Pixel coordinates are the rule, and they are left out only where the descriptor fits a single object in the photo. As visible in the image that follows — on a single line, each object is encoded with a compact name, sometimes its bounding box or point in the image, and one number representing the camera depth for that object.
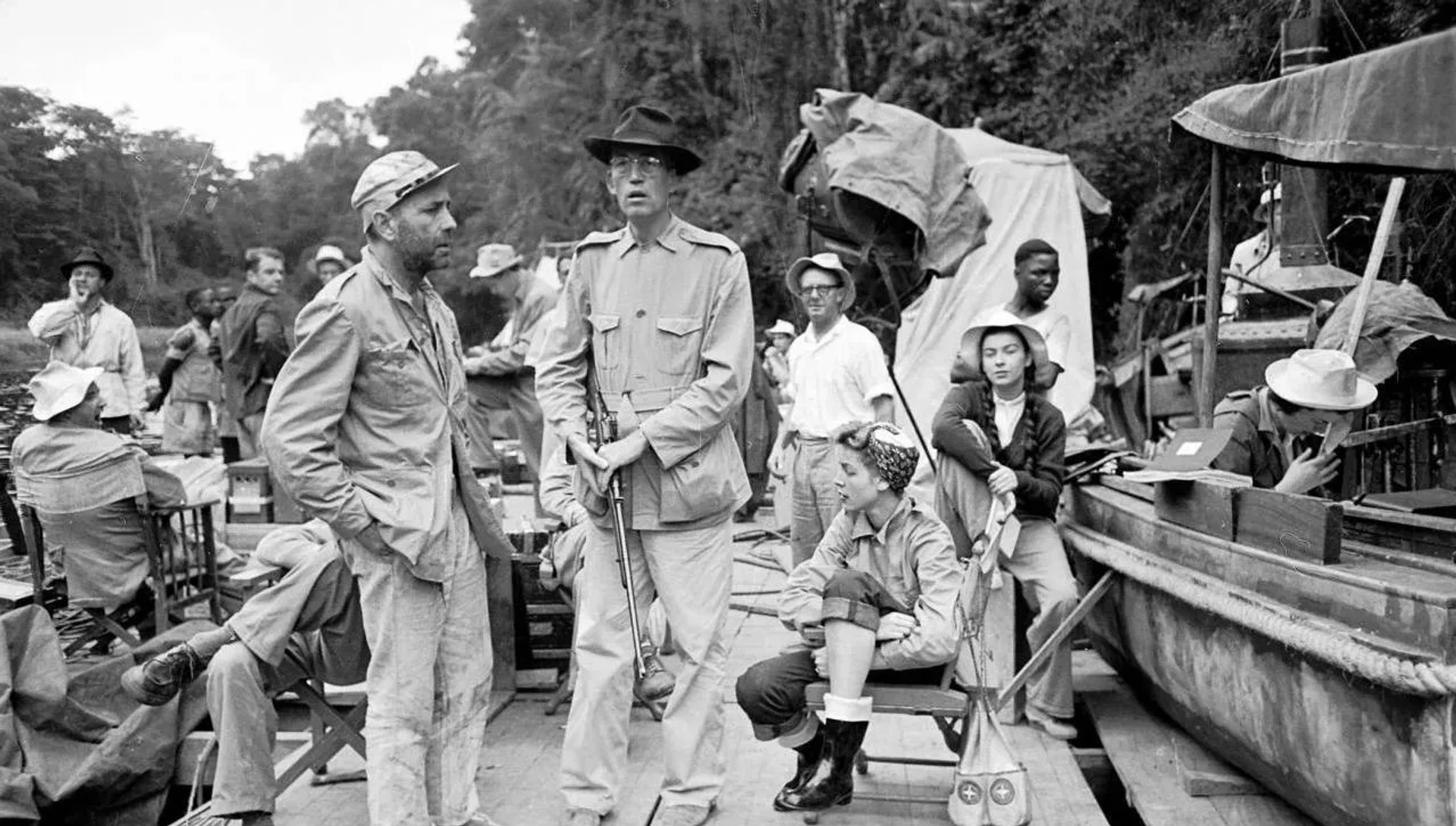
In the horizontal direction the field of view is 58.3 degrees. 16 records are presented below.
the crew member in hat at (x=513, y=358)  8.59
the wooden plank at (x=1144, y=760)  4.47
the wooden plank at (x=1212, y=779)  4.56
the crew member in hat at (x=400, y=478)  3.71
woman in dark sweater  5.25
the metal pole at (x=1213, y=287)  5.14
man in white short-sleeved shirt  6.30
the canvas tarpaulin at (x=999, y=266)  10.66
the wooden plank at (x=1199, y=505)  4.48
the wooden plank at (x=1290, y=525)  3.90
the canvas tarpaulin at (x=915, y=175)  8.52
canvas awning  3.80
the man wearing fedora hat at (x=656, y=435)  4.10
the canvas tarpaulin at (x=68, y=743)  5.11
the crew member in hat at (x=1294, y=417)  4.55
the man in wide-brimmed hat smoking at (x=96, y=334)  8.05
